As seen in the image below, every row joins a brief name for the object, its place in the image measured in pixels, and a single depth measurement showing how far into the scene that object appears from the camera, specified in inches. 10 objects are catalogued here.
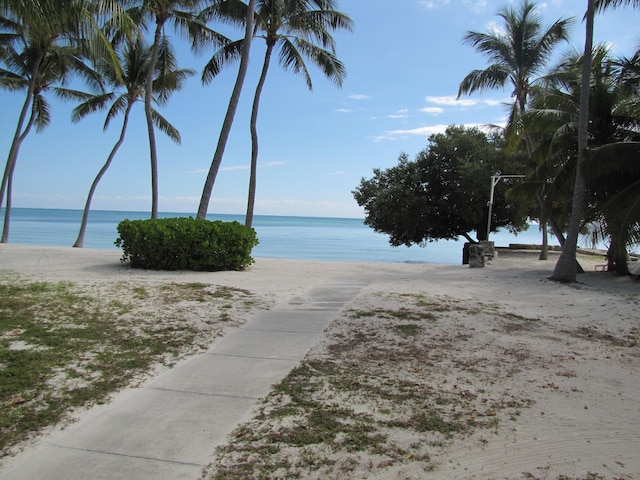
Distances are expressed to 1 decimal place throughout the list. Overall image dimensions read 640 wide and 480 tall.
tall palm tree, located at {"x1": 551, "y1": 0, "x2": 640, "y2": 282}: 388.2
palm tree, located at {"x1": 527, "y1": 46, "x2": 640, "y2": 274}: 391.2
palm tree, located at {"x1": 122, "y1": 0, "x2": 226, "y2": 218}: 618.5
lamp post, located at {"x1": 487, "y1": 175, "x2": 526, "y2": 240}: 691.7
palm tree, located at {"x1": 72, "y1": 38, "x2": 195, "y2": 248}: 795.4
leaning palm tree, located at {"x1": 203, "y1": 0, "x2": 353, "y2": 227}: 619.2
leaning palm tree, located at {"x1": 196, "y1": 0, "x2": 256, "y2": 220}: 503.6
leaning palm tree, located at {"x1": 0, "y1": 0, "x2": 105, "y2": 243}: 712.4
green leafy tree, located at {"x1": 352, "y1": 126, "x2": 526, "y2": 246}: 865.5
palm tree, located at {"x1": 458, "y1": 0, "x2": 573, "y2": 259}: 635.5
